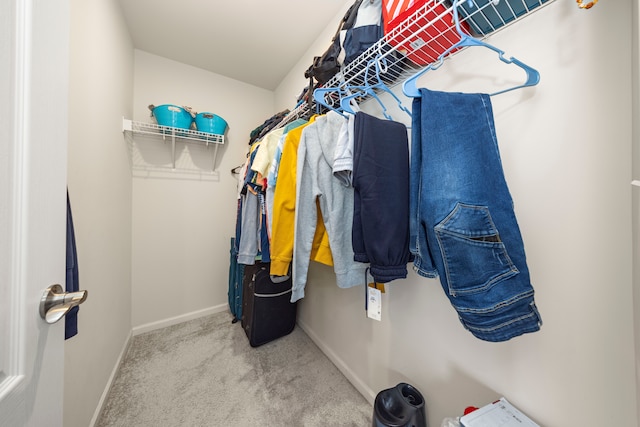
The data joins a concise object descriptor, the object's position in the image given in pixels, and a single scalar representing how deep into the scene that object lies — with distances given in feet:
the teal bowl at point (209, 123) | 6.44
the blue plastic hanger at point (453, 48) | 2.00
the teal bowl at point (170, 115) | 5.87
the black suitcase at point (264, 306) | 5.81
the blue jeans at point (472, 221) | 1.77
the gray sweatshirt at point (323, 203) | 3.09
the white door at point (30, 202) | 1.15
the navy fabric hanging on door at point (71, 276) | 2.32
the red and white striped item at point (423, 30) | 2.36
